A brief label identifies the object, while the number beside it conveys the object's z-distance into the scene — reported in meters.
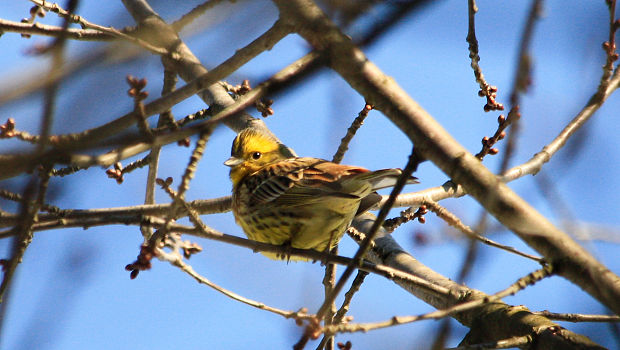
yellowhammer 7.81
